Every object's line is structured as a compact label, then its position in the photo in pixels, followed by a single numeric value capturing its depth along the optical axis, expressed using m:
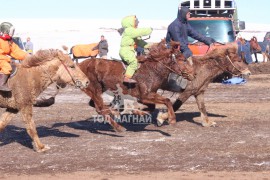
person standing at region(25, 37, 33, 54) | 32.25
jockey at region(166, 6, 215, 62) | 12.60
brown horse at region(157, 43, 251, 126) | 12.54
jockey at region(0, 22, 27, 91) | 9.95
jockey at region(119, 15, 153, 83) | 11.47
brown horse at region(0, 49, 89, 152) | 10.08
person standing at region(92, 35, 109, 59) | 30.69
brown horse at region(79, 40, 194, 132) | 11.48
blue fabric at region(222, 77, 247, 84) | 23.43
